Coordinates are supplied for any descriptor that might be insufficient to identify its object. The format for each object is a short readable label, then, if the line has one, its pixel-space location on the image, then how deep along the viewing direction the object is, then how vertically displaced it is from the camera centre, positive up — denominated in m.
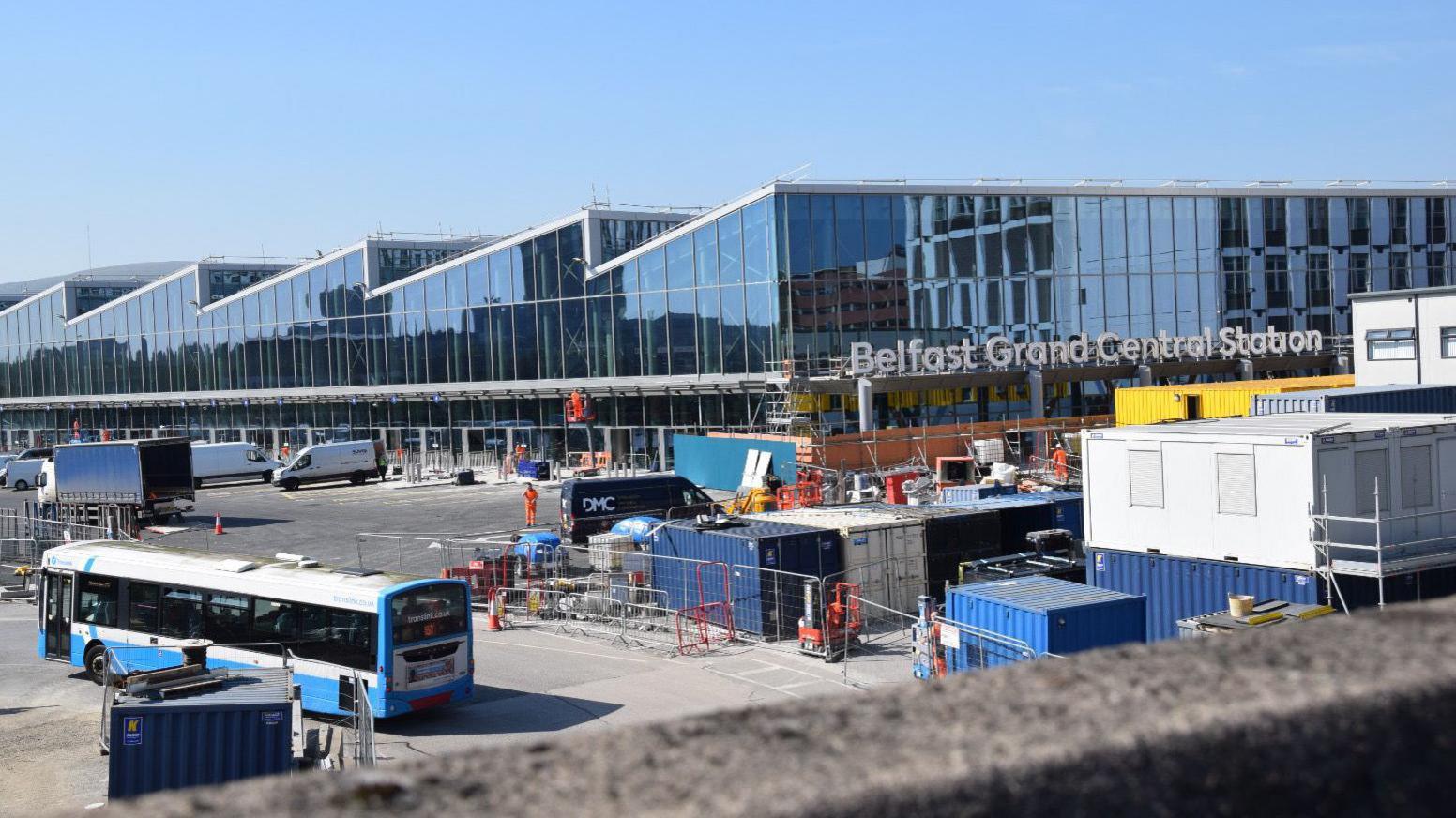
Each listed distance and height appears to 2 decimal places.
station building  52.06 +3.64
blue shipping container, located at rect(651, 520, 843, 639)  24.19 -3.41
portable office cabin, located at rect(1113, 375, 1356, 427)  41.59 -0.90
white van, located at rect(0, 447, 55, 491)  66.94 -2.94
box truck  47.44 -2.38
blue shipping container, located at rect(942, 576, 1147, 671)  17.55 -3.34
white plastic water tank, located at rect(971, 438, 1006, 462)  47.97 -2.64
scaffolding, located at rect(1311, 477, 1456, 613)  18.20 -2.64
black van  37.16 -3.17
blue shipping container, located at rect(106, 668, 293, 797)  15.10 -3.92
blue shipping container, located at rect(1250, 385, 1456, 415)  30.72 -0.86
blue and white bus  19.28 -3.47
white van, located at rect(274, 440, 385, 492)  60.56 -2.88
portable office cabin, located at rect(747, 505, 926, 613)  25.09 -3.40
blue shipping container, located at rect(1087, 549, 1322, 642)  19.19 -3.33
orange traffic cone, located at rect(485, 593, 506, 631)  27.31 -4.59
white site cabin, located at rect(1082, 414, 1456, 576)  18.83 -1.83
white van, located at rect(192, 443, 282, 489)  64.31 -2.73
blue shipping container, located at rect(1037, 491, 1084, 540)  28.33 -2.98
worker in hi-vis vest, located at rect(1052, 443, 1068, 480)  46.92 -3.12
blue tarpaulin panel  46.78 -2.70
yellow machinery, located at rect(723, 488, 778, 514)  37.91 -3.48
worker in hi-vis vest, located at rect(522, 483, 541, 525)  41.44 -3.42
